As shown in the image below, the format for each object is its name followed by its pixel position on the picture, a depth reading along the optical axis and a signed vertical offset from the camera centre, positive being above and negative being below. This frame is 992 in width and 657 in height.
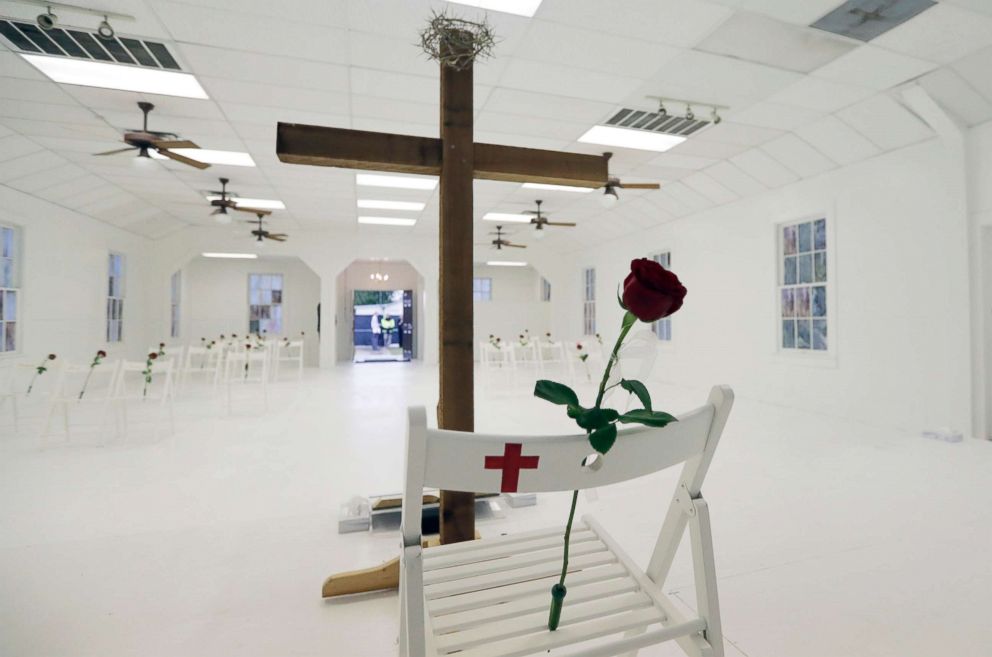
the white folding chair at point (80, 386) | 3.74 -0.63
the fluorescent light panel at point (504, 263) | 12.73 +2.11
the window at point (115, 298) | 8.14 +0.73
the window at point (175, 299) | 10.49 +0.90
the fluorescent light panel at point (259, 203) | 7.59 +2.27
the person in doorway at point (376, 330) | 18.92 +0.35
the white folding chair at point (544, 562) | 0.73 -0.50
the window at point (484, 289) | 13.52 +1.43
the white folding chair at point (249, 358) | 5.05 -0.21
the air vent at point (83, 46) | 3.06 +2.02
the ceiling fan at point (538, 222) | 7.63 +1.91
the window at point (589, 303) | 10.66 +0.82
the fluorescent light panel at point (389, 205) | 7.70 +2.25
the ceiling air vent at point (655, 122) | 4.36 +2.09
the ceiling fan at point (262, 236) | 8.16 +1.85
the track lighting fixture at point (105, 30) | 2.91 +1.96
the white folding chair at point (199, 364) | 6.62 -0.57
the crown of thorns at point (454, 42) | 1.51 +0.97
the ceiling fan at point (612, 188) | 5.40 +1.78
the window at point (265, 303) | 11.90 +0.92
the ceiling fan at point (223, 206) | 6.48 +1.87
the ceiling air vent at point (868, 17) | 2.77 +1.99
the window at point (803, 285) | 5.28 +0.62
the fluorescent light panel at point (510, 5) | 2.80 +2.01
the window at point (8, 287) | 5.61 +0.64
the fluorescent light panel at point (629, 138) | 4.77 +2.12
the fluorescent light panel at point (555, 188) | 6.73 +2.22
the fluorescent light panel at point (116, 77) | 3.50 +2.06
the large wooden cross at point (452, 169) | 1.43 +0.55
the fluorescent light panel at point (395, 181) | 6.38 +2.21
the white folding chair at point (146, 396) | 3.84 -0.47
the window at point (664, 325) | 8.02 +0.22
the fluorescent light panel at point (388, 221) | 8.96 +2.30
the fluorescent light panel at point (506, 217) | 8.55 +2.27
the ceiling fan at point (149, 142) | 4.14 +1.81
